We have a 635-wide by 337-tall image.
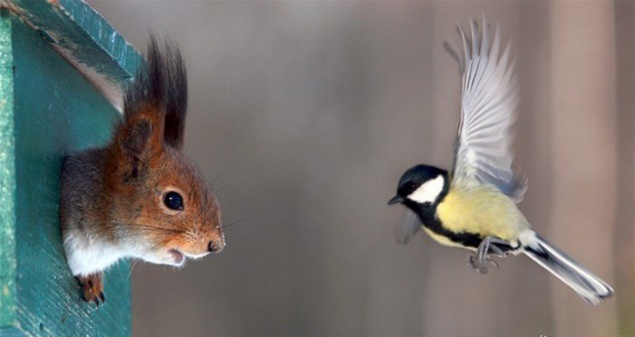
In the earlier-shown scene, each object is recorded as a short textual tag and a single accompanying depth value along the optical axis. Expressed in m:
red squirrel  4.06
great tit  5.13
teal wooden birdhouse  3.64
